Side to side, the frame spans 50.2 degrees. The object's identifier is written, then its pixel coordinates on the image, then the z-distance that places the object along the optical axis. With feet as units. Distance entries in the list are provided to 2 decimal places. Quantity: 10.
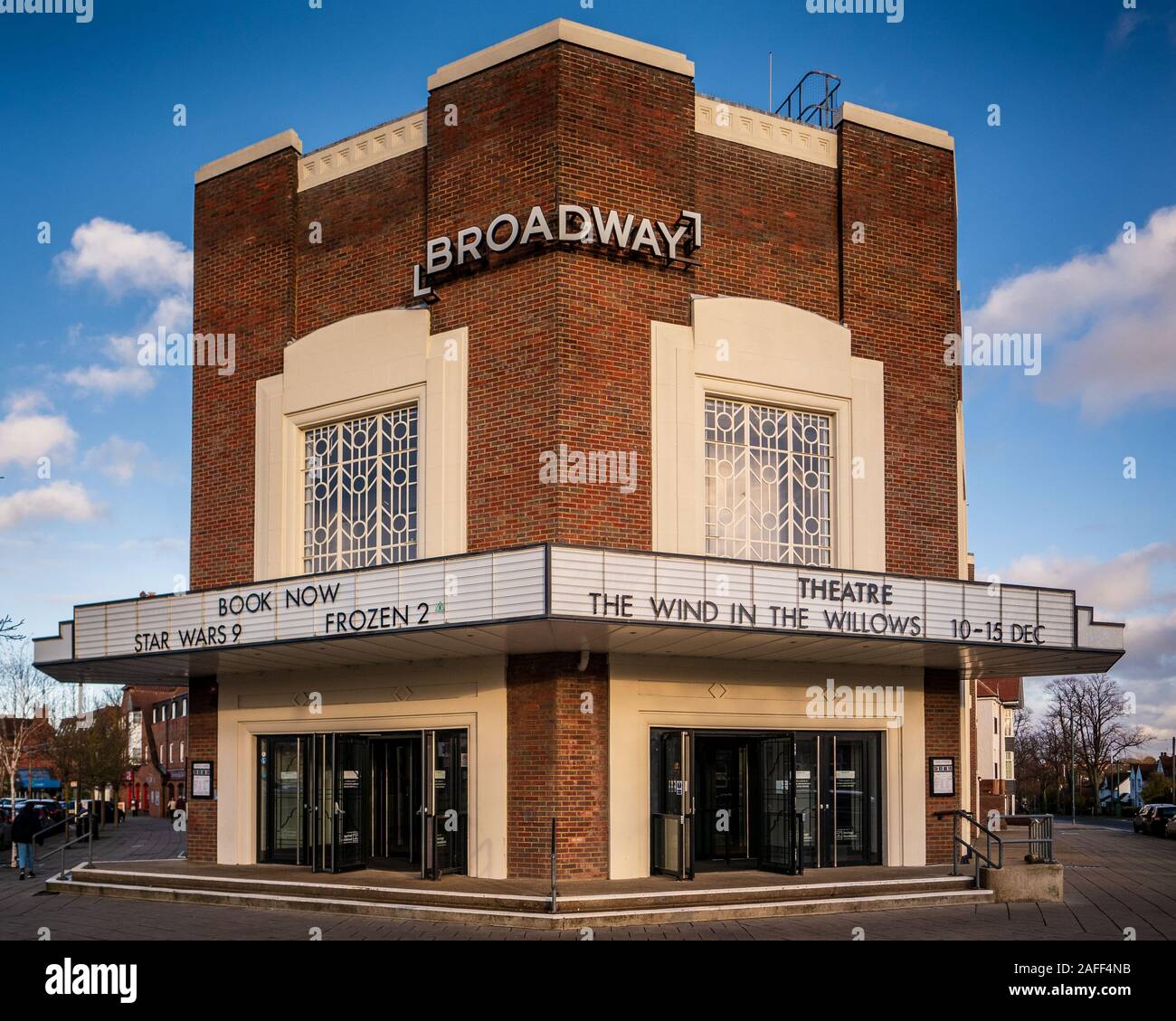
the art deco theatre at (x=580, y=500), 58.34
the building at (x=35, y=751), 191.52
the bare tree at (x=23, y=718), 179.11
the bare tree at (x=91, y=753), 166.91
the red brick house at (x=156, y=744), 229.25
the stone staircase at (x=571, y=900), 50.44
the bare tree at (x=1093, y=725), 263.49
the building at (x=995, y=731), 163.94
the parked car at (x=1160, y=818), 135.64
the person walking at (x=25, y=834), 78.43
